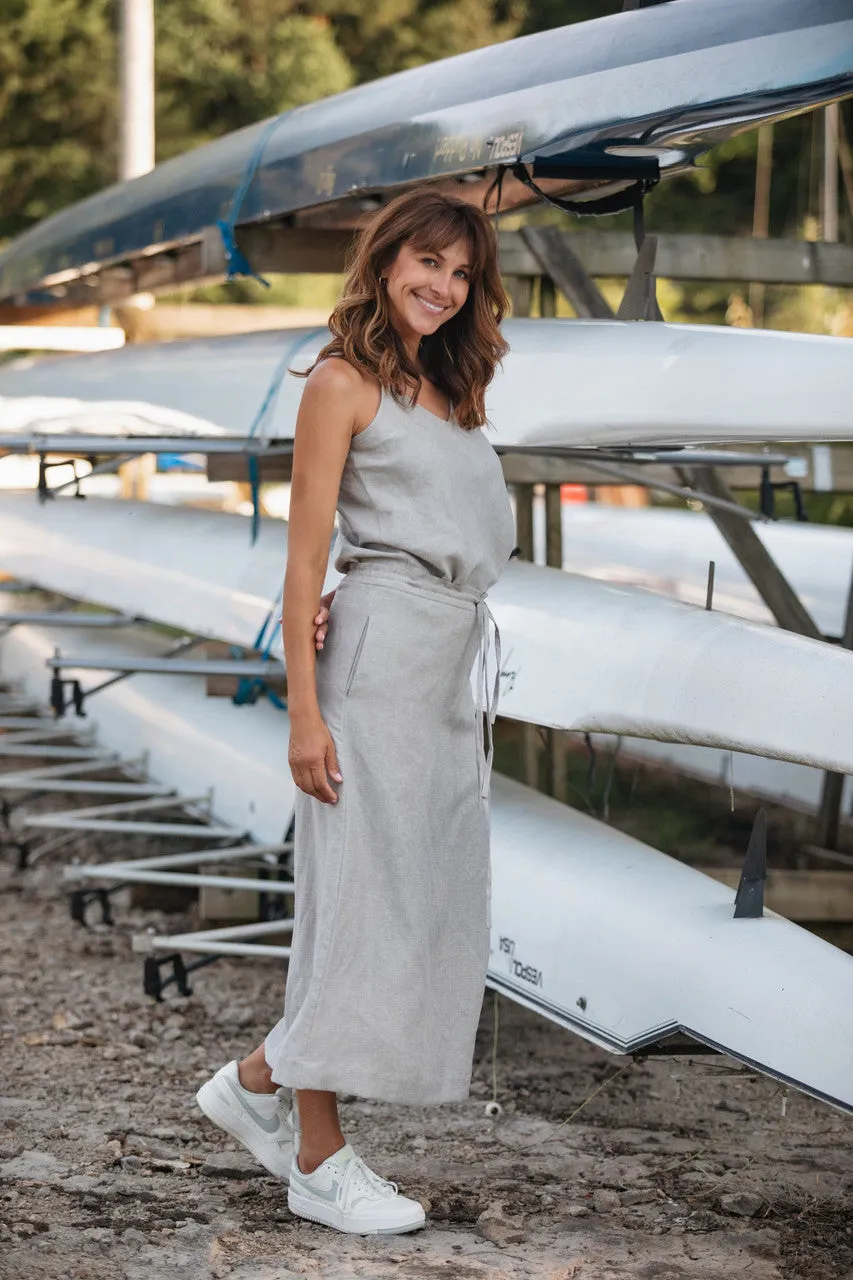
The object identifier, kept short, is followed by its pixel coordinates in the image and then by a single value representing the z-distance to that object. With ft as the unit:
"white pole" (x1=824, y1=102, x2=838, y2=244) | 61.04
